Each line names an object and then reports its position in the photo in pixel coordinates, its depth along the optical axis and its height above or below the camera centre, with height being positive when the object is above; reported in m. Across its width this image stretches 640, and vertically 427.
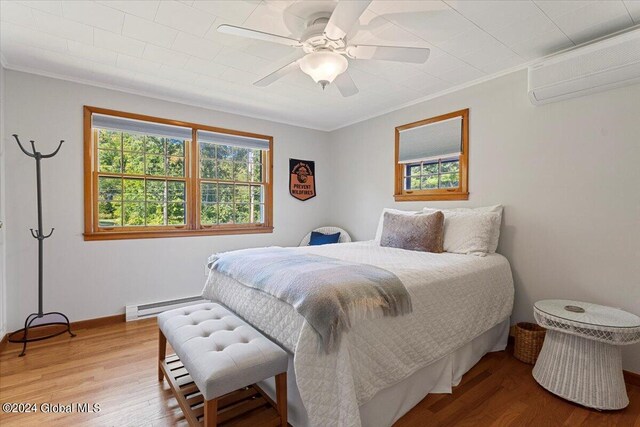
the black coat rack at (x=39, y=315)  2.60 -0.98
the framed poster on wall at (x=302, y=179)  4.37 +0.40
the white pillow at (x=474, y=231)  2.54 -0.21
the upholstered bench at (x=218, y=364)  1.38 -0.75
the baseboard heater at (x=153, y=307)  3.14 -1.09
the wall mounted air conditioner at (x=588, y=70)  1.94 +0.94
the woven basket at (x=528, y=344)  2.33 -1.04
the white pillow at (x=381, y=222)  3.12 -0.17
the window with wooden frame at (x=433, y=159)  3.06 +0.52
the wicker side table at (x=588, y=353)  1.77 -0.89
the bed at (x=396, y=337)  1.38 -0.71
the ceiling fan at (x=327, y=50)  1.72 +0.94
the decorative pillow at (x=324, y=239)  4.22 -0.45
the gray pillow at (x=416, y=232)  2.67 -0.23
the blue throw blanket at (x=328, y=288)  1.37 -0.42
